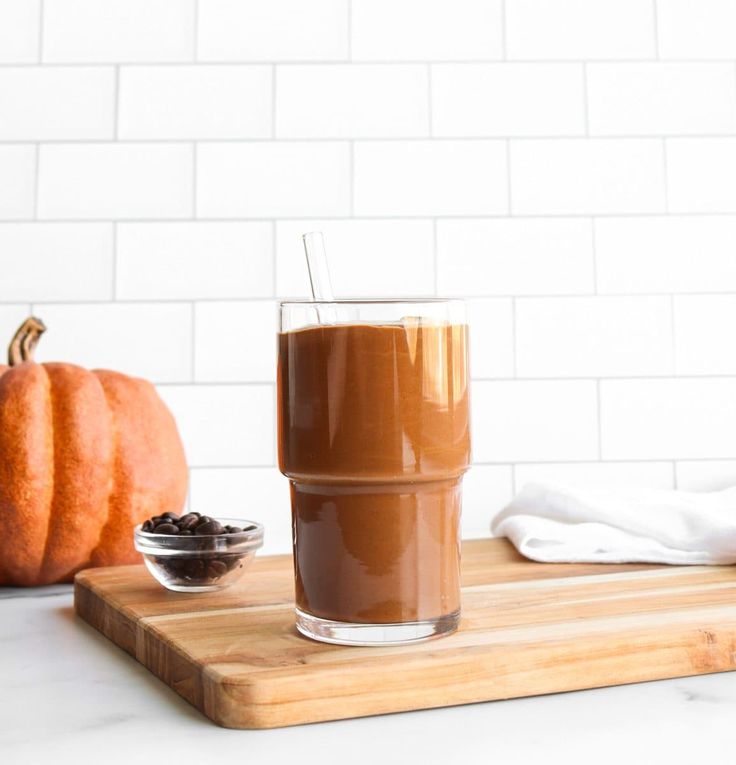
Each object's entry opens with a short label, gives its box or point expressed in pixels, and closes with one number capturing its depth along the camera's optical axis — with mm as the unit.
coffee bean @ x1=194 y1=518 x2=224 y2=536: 820
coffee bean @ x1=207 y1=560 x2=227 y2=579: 806
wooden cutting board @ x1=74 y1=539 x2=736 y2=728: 539
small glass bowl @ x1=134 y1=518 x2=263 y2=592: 801
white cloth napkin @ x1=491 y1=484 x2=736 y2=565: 911
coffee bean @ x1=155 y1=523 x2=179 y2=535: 817
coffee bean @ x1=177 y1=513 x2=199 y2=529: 826
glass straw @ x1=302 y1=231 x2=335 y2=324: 688
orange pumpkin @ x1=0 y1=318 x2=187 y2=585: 928
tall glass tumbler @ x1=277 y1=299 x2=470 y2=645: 619
